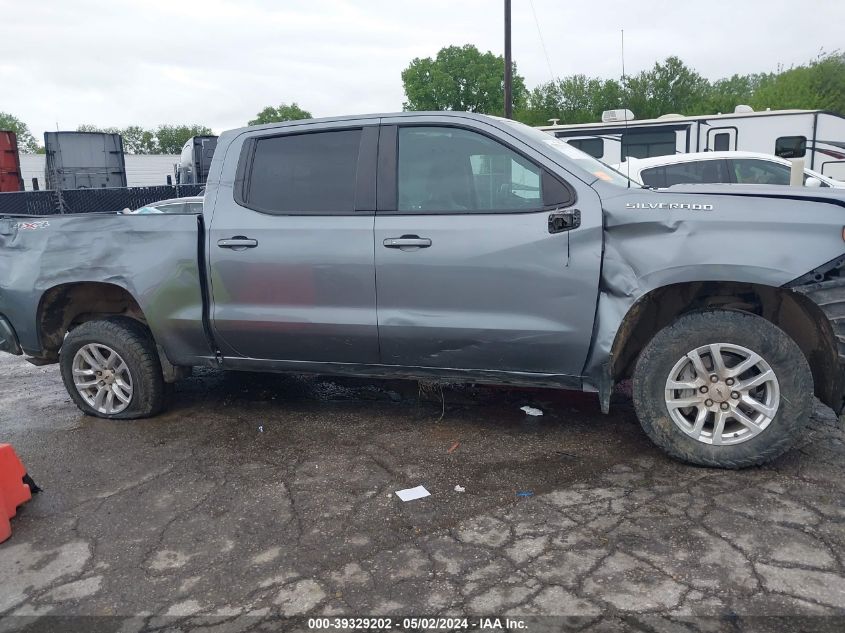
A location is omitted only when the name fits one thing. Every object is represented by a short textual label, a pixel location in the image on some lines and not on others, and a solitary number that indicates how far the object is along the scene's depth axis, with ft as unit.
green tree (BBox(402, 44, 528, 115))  210.38
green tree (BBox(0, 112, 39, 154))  300.26
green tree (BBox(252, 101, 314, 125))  343.05
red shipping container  66.03
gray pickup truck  11.71
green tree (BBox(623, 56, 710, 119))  137.08
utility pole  58.39
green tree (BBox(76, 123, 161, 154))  343.26
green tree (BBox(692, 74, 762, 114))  142.10
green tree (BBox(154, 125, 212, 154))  346.33
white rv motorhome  42.65
